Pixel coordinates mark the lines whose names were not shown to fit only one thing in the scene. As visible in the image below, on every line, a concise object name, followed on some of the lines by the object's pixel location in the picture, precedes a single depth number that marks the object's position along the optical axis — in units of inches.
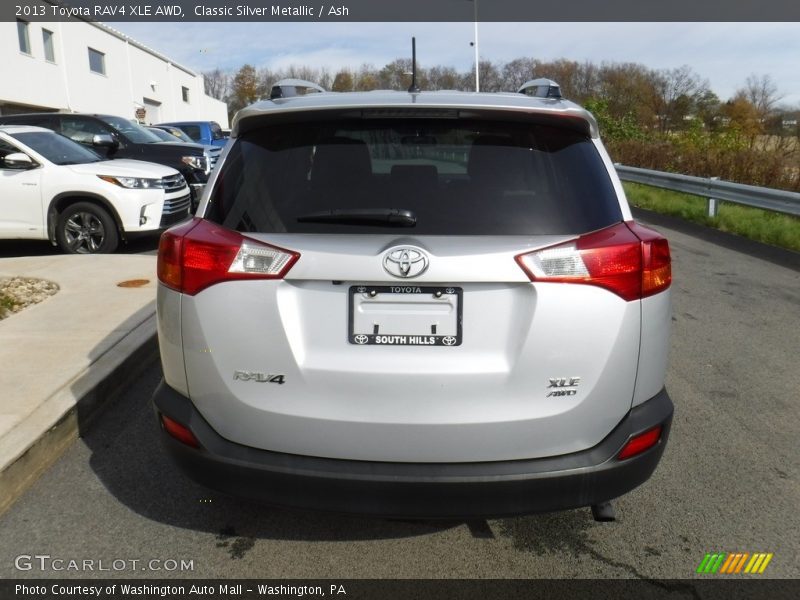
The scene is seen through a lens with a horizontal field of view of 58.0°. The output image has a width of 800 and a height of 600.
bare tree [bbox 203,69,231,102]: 3676.4
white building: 1197.3
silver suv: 93.7
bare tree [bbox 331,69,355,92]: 2367.1
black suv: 508.1
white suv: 362.3
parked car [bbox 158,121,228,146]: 836.6
